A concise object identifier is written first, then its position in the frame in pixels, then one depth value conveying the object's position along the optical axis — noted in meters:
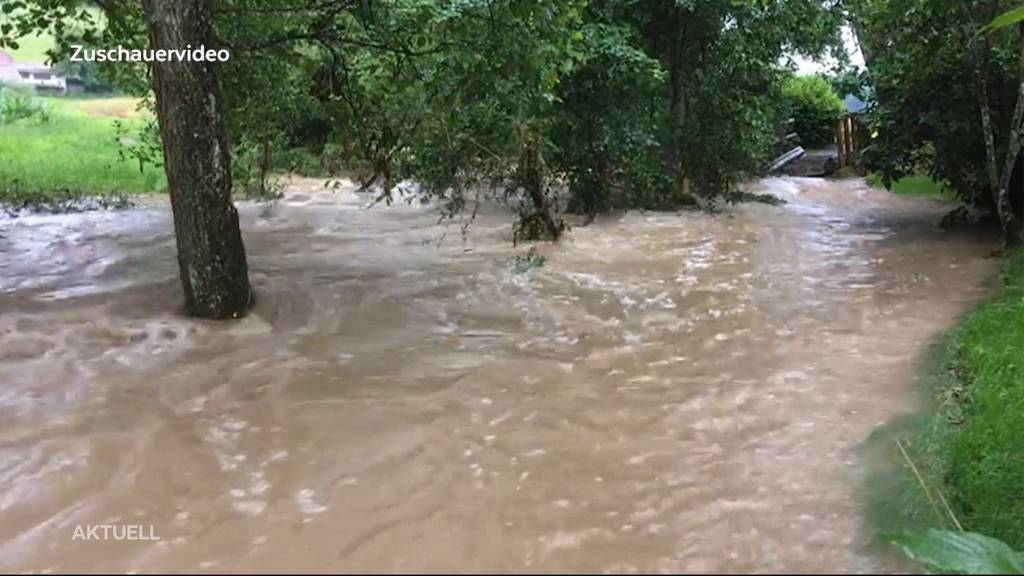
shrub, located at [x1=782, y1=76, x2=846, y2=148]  22.28
